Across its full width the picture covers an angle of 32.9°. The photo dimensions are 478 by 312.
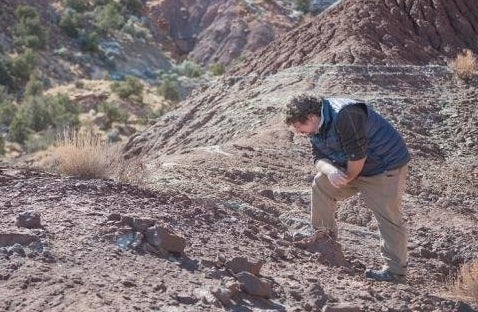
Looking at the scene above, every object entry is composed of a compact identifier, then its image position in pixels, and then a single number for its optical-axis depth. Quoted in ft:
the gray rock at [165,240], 15.51
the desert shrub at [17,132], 88.17
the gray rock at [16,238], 14.93
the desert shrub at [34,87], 106.99
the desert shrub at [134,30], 145.79
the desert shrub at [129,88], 106.22
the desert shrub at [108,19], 141.28
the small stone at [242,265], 15.23
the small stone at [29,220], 15.87
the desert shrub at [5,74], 112.16
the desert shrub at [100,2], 155.74
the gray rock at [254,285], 14.32
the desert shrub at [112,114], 95.20
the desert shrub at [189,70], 133.78
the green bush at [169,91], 113.19
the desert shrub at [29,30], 121.70
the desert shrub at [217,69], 132.09
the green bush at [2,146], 80.74
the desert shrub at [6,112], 94.79
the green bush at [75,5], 146.92
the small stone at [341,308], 13.82
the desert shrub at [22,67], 112.27
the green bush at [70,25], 135.13
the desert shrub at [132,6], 162.20
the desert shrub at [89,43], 130.82
